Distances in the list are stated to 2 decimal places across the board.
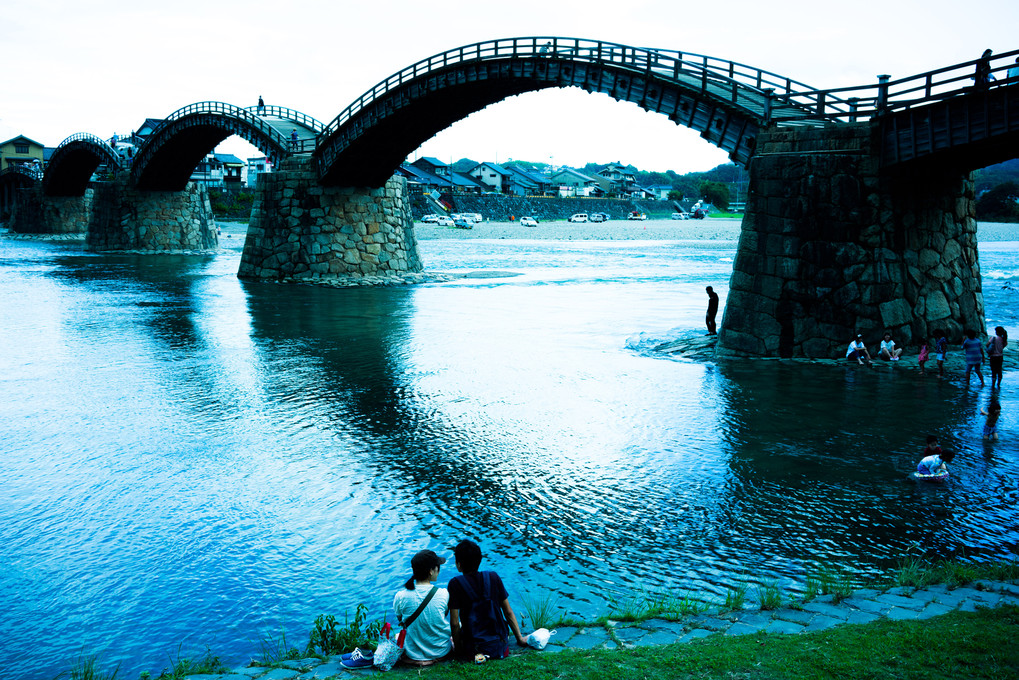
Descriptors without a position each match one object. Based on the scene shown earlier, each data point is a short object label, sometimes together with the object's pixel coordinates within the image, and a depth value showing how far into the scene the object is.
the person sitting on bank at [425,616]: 6.21
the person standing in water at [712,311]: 21.78
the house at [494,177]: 143.00
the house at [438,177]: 126.62
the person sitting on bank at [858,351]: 18.16
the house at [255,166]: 124.06
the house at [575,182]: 165.15
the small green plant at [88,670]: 6.41
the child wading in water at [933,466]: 10.74
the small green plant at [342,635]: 6.67
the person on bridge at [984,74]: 15.84
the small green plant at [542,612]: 6.95
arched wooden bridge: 16.70
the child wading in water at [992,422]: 12.65
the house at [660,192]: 188.62
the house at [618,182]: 176.38
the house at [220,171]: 115.62
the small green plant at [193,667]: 6.21
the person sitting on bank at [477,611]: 6.22
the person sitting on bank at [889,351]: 18.12
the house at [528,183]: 146.75
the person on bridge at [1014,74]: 15.48
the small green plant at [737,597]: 7.17
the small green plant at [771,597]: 7.11
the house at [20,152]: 121.06
